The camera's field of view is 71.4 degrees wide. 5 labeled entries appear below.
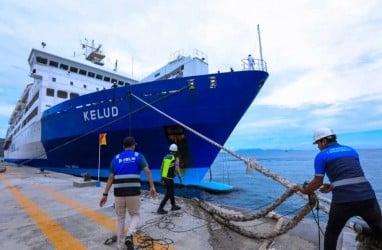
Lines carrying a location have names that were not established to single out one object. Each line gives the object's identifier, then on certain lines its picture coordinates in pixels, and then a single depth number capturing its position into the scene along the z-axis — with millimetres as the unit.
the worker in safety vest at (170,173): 5243
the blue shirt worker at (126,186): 3234
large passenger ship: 9523
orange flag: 9867
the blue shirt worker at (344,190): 2492
